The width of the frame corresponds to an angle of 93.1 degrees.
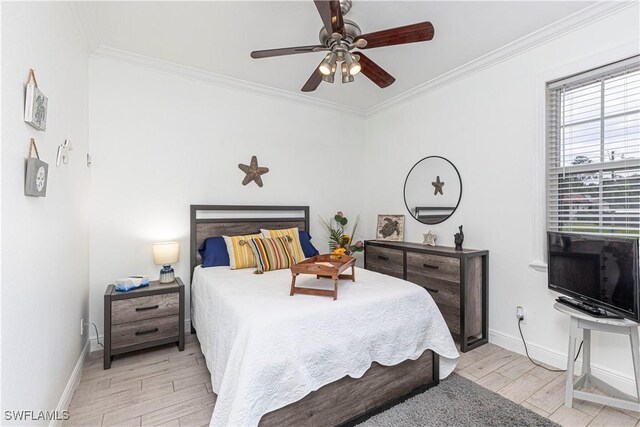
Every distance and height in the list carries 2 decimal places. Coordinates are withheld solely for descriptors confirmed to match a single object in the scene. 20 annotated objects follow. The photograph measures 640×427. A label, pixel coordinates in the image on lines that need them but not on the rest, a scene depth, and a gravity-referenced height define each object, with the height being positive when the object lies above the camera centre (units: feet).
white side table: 6.08 -3.17
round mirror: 11.19 +0.88
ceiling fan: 6.03 +3.66
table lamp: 9.69 -1.50
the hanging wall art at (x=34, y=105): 4.40 +1.59
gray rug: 6.12 -4.24
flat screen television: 5.89 -1.24
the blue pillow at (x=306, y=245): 11.78 -1.34
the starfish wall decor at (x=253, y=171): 12.11 +1.60
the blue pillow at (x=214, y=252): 10.34 -1.46
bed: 5.10 -2.69
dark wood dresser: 9.30 -2.32
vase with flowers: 13.30 -0.93
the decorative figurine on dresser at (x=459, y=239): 10.26 -0.91
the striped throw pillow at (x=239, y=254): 10.01 -1.45
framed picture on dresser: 13.19 -0.72
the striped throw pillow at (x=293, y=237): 10.77 -0.96
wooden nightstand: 8.39 -3.15
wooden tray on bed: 6.61 -1.34
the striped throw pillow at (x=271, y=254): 9.75 -1.42
